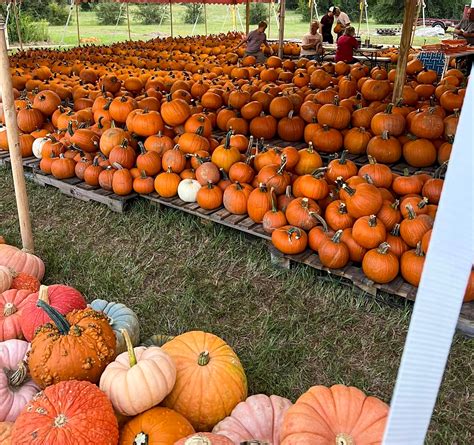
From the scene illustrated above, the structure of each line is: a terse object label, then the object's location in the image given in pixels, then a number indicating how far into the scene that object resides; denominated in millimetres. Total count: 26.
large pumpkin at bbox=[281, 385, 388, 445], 1734
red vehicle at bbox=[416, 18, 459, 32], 27356
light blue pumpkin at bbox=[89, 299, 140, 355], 2433
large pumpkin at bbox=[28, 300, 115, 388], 1979
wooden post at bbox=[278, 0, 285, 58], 9203
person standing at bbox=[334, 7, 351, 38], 14719
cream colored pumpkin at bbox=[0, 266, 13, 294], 2803
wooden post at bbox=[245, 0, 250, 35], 15024
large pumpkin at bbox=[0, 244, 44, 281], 3250
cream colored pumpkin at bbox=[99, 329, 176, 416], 1900
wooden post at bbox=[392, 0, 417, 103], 4797
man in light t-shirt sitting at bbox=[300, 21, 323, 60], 12680
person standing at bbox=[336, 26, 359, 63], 10943
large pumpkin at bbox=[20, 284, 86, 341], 2350
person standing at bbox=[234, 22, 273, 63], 11445
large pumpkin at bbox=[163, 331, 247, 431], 2096
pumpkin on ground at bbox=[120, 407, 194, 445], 1818
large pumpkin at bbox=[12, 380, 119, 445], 1651
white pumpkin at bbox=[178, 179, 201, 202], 4438
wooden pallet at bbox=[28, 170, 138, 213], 4727
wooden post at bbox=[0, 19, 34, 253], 3108
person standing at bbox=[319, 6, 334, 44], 15891
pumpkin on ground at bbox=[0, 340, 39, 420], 1979
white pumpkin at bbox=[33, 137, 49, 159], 5539
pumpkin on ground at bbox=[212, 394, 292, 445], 1949
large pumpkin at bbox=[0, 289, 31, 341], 2446
